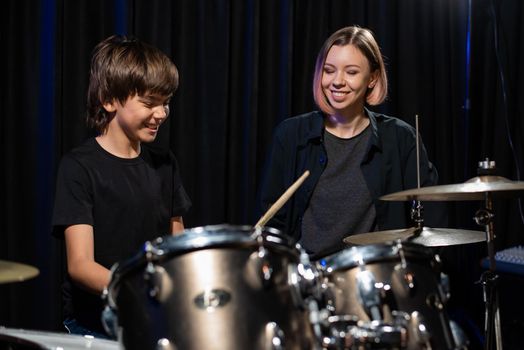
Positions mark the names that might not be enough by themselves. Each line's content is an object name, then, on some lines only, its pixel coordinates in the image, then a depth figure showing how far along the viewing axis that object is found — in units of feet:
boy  9.30
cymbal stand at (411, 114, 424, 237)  9.84
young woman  10.77
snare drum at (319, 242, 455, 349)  8.36
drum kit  7.78
